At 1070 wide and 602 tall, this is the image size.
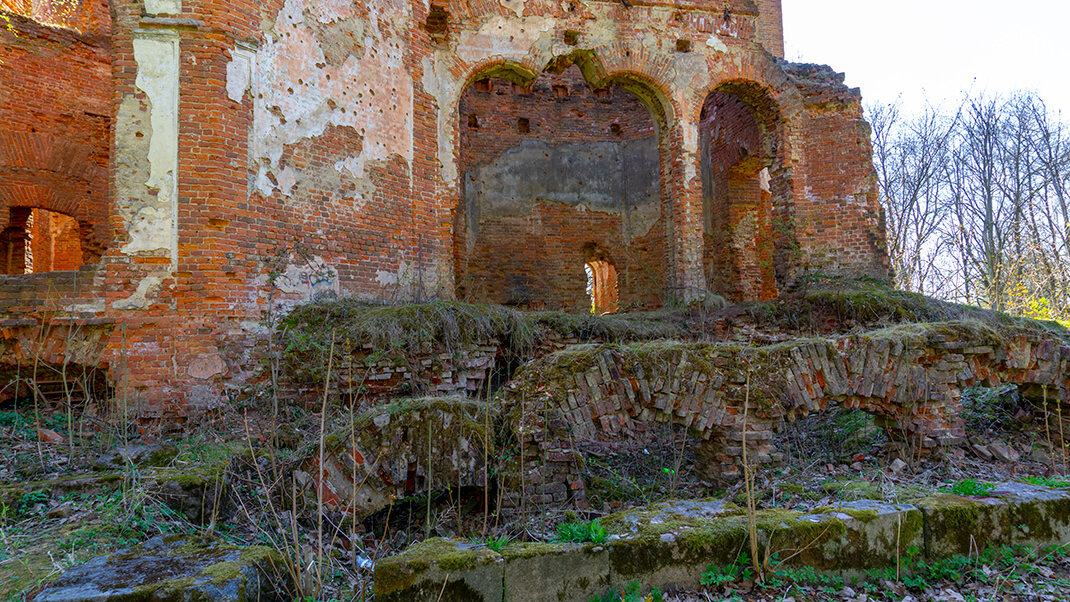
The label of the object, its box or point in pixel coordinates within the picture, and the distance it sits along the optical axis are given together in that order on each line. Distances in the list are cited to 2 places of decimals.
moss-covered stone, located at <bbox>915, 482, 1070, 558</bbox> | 3.37
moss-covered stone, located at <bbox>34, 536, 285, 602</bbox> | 2.43
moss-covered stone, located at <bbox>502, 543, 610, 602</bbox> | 2.74
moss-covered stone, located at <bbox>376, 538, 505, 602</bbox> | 2.61
